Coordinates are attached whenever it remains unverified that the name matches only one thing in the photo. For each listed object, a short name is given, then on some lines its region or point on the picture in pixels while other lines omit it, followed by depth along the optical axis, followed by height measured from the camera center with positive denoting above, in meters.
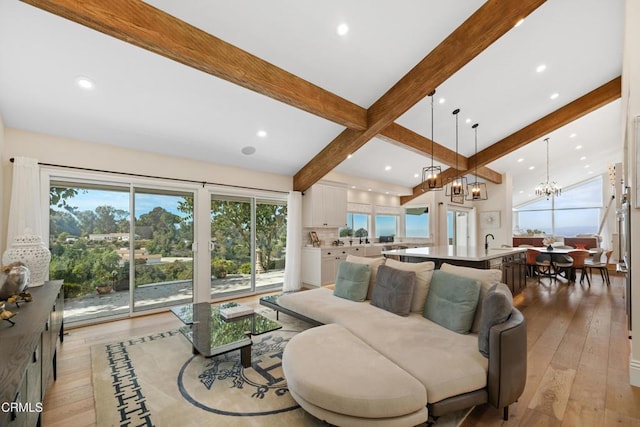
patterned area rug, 2.04 -1.45
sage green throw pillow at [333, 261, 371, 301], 3.63 -0.86
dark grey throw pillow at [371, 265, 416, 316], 3.05 -0.82
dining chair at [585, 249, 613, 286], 6.32 -1.08
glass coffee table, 2.58 -1.16
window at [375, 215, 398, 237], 8.68 -0.29
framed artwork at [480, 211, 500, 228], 9.73 -0.11
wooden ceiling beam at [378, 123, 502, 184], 5.19 +1.46
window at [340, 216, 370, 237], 7.86 -0.29
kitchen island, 4.11 -0.66
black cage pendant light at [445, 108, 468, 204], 4.91 +0.49
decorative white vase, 2.84 -0.39
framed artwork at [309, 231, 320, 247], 6.71 -0.54
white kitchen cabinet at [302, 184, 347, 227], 6.36 +0.23
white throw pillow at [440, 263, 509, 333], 2.58 -0.58
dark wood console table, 1.19 -0.70
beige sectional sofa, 1.69 -1.03
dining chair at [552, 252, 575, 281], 6.51 -1.11
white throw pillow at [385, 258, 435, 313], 3.10 -0.75
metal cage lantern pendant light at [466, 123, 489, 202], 5.59 +0.50
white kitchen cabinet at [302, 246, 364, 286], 6.23 -1.07
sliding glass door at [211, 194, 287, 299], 5.38 -0.56
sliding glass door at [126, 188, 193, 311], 4.49 -0.53
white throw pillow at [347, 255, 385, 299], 3.70 -0.64
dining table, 6.49 -0.81
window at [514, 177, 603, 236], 10.65 +0.14
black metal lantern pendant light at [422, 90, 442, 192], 4.46 +0.57
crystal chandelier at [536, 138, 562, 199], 8.22 +0.76
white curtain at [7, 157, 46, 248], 3.30 +0.19
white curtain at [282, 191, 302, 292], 6.18 -0.66
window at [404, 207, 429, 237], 8.95 -0.20
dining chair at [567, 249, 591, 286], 6.39 -0.95
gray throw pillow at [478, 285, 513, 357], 2.05 -0.71
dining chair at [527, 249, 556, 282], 6.72 -1.11
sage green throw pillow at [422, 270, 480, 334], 2.57 -0.81
